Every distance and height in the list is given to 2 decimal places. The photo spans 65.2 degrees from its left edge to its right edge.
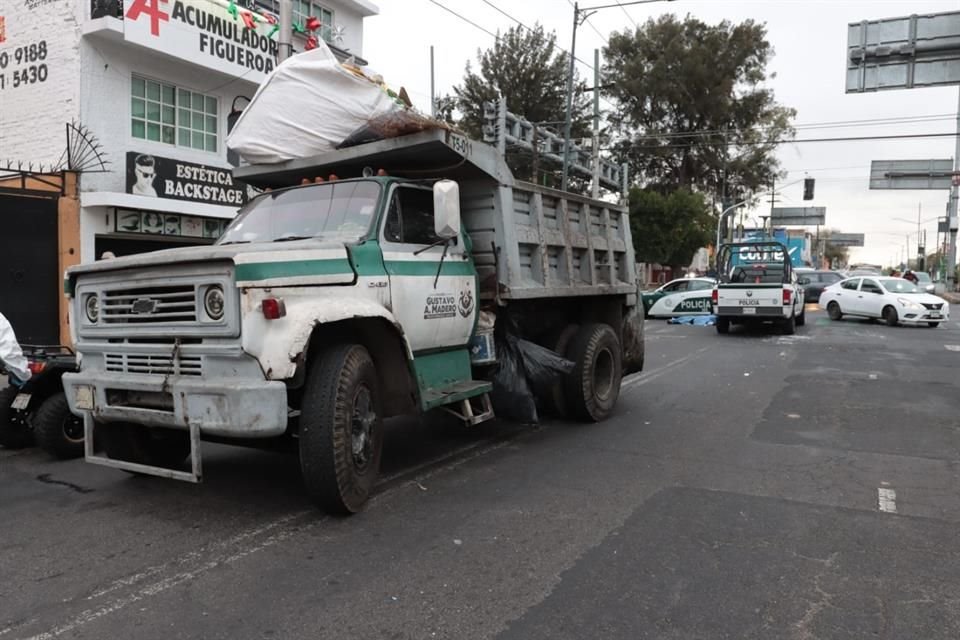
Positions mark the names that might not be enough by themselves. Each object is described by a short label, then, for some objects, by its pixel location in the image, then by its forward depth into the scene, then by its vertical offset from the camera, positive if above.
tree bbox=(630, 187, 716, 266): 41.28 +3.47
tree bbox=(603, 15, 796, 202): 48.59 +12.11
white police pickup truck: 18.12 -0.10
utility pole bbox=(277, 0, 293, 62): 11.67 +3.90
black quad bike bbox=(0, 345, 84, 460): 6.11 -1.07
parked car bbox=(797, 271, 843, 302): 32.38 +0.15
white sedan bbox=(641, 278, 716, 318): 23.23 -0.47
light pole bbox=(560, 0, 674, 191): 22.89 +8.54
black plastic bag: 6.95 -0.88
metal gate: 12.22 +0.17
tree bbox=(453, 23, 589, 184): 40.62 +11.07
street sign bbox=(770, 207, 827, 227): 66.50 +6.23
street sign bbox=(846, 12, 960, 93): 14.98 +5.06
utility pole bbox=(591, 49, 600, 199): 19.72 +5.44
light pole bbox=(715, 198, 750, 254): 45.00 +4.18
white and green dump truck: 4.23 -0.21
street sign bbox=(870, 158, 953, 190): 38.66 +5.75
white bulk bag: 5.86 +1.37
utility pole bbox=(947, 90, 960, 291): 41.55 +3.26
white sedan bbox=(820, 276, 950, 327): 20.81 -0.45
